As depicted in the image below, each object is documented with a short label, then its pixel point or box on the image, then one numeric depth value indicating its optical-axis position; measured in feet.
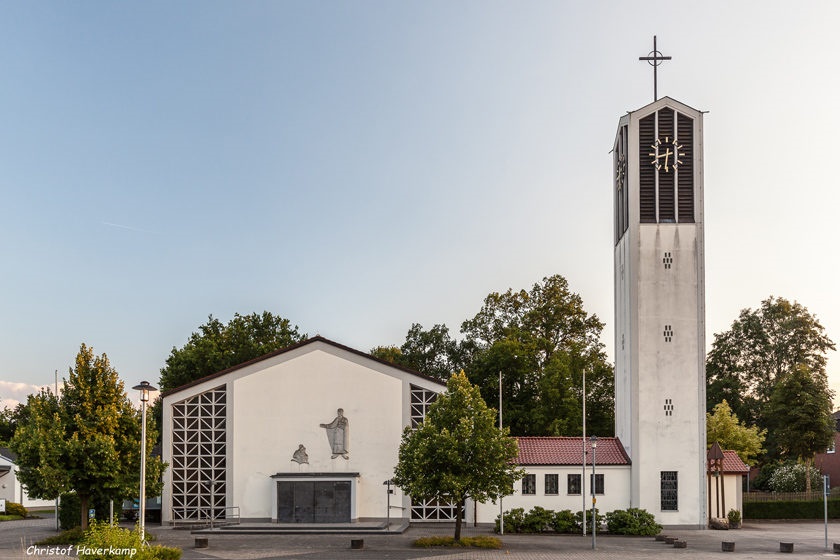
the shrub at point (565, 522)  138.62
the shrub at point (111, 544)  65.77
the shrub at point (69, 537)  115.24
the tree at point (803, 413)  216.33
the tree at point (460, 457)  118.73
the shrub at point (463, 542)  116.47
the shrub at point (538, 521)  138.92
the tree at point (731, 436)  213.05
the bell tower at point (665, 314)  146.82
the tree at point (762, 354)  252.42
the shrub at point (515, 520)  139.03
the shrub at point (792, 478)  204.64
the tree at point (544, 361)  206.69
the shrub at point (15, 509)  192.19
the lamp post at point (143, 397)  84.52
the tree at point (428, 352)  268.21
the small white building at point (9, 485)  237.04
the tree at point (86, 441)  110.01
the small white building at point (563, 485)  146.10
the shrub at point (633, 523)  137.80
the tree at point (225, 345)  226.38
